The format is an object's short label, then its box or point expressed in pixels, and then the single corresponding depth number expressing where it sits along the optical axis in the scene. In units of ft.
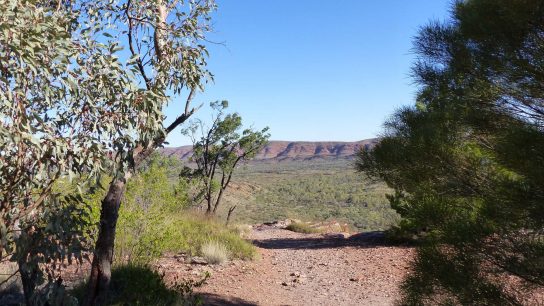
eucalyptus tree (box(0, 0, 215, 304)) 8.78
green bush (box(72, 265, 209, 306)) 18.75
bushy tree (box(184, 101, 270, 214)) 63.52
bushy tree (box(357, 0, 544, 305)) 12.53
